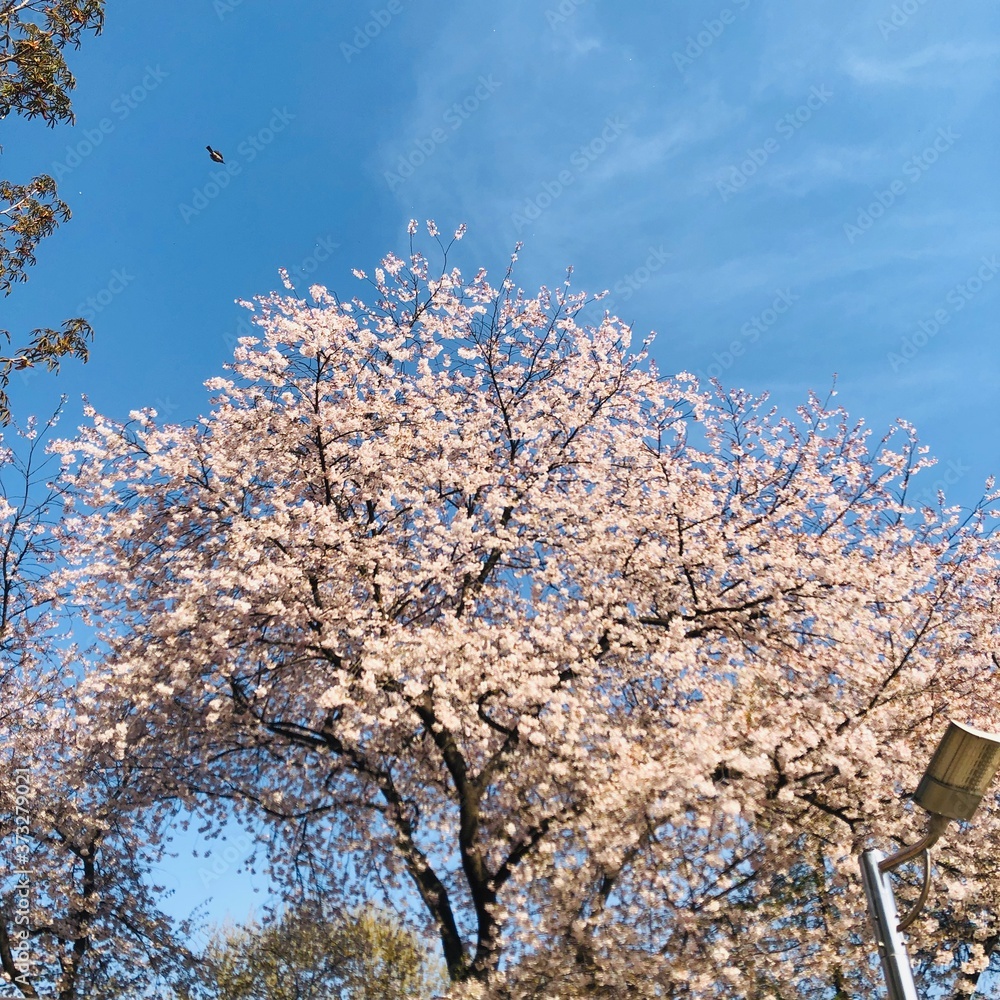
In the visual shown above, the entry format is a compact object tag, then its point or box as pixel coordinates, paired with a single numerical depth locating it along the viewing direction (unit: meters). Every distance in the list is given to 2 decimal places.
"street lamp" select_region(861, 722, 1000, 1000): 5.03
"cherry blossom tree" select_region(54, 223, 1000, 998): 9.38
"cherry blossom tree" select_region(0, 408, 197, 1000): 13.56
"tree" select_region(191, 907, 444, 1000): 13.84
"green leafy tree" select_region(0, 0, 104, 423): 9.60
